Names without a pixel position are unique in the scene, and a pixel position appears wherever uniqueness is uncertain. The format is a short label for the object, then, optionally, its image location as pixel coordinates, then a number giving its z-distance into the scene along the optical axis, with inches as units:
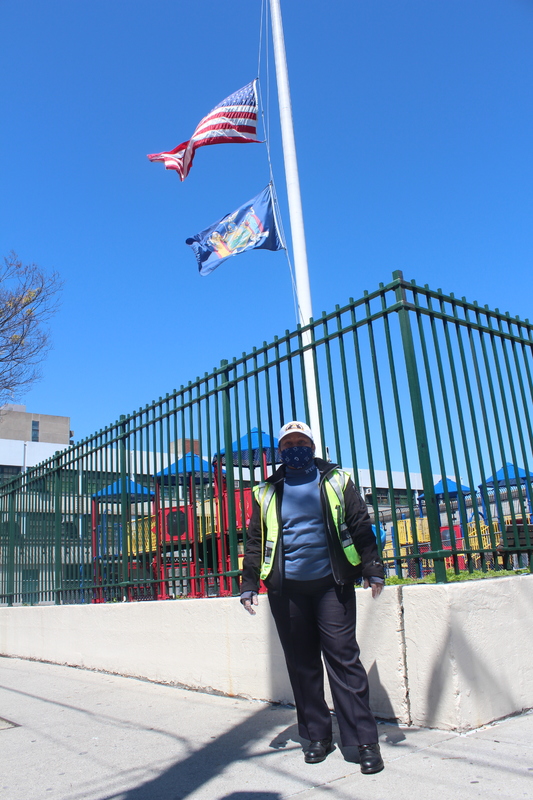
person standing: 135.7
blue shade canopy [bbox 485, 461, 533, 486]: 179.8
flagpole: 324.5
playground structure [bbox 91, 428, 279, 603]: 224.8
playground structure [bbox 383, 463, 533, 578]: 161.8
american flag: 387.2
